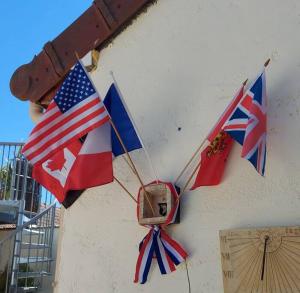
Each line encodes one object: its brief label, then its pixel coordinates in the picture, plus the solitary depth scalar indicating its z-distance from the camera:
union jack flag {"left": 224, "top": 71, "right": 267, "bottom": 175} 3.32
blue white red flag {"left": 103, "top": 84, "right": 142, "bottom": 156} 3.98
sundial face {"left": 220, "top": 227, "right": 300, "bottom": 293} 3.23
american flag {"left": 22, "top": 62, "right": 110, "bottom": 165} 3.80
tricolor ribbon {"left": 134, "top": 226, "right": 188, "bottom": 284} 3.77
